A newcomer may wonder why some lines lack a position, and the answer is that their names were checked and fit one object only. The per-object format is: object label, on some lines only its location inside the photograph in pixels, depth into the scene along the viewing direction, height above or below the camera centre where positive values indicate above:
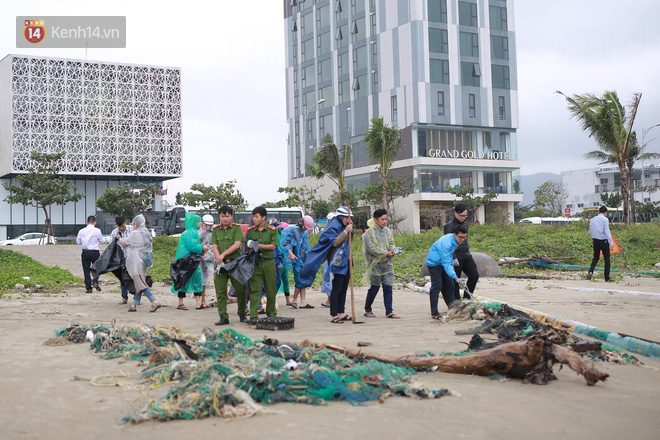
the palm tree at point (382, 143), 34.00 +5.27
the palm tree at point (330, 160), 33.38 +4.34
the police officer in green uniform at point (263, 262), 9.00 -0.32
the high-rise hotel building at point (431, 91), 56.06 +13.99
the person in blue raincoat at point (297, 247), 11.27 -0.13
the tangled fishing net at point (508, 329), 6.14 -1.12
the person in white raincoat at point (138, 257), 10.70 -0.24
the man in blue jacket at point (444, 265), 9.05 -0.44
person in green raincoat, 10.67 -0.12
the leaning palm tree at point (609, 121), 28.03 +5.09
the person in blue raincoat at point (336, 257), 9.30 -0.28
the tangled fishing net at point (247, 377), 4.27 -1.09
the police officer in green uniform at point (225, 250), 8.91 -0.13
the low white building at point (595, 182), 91.94 +7.71
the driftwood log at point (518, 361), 5.18 -1.13
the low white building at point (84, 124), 64.88 +13.28
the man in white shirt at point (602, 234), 14.23 -0.06
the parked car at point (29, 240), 40.22 +0.45
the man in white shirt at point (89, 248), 13.95 -0.07
